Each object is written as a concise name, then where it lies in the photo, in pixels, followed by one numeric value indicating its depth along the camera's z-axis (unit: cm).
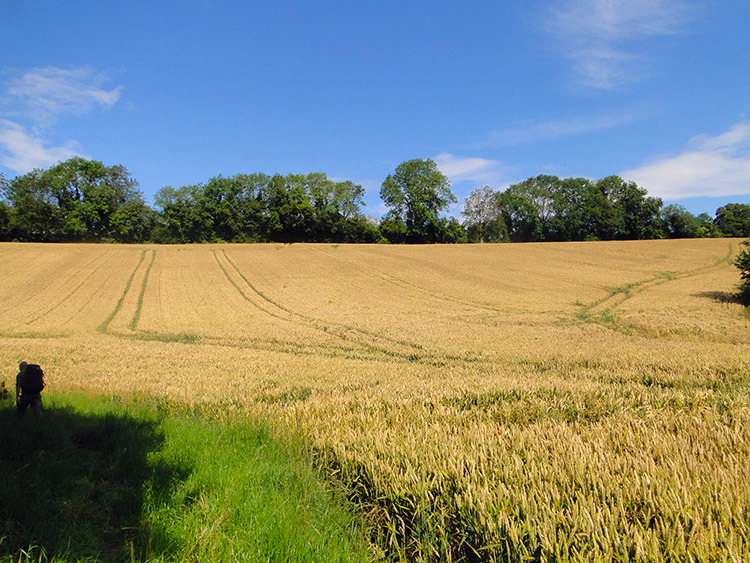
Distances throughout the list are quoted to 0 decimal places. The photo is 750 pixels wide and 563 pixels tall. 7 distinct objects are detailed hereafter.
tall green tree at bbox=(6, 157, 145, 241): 7444
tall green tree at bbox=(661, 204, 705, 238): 9294
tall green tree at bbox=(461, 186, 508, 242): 10681
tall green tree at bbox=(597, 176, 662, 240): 9288
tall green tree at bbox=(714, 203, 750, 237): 9552
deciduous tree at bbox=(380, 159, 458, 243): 8750
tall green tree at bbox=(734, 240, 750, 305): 2758
